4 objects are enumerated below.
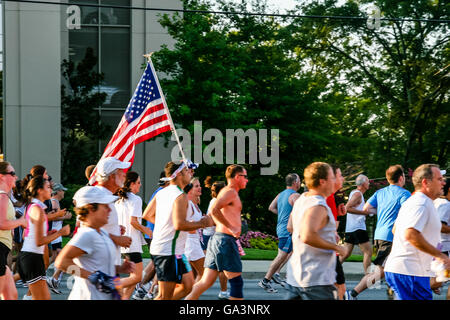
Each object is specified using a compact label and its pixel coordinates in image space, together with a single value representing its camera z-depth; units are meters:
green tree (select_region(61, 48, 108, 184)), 24.53
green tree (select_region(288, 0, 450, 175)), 29.05
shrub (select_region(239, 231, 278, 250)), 19.16
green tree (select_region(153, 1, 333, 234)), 21.53
